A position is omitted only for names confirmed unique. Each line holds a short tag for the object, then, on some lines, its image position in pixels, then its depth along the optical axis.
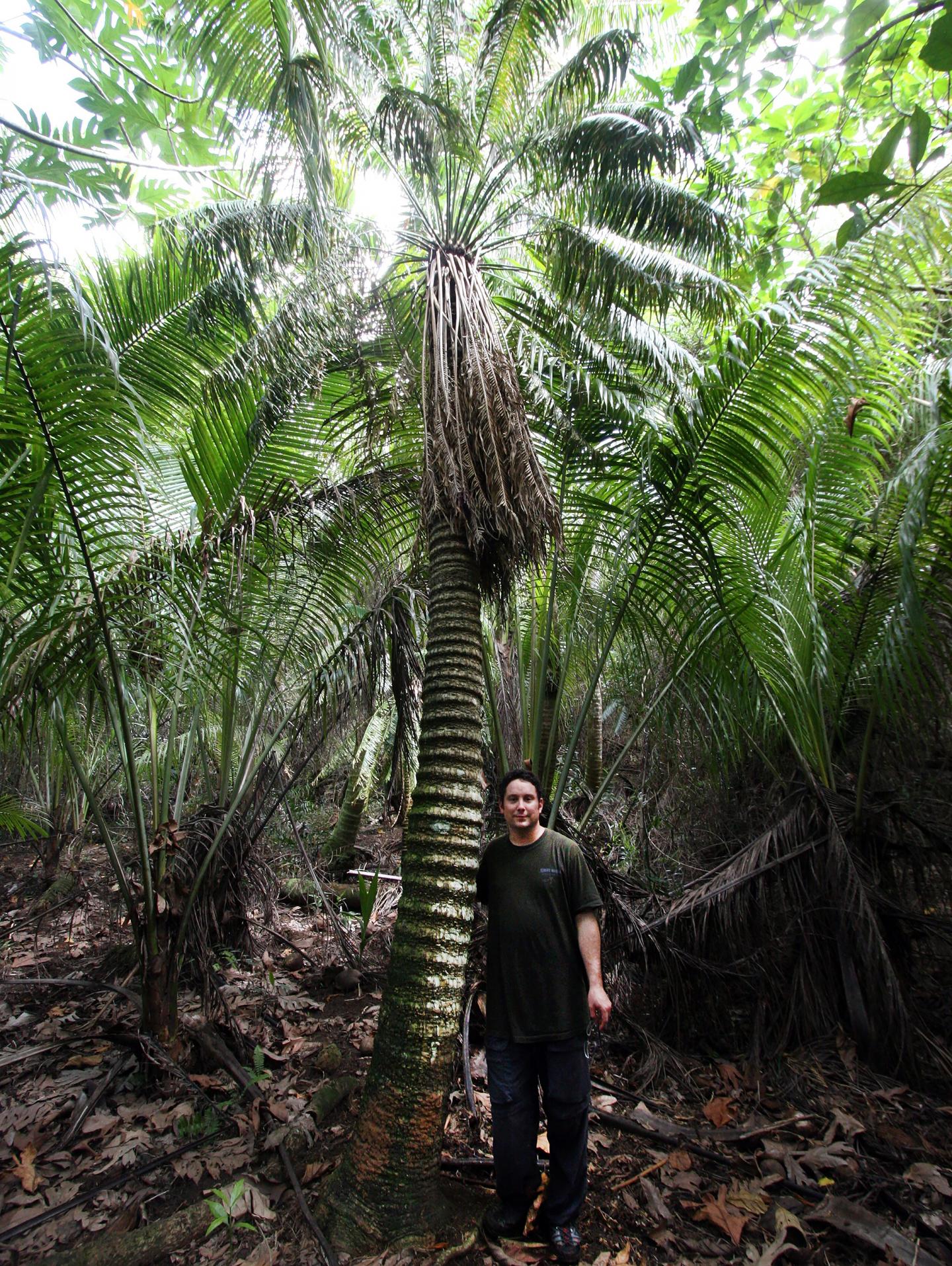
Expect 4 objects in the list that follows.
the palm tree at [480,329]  2.63
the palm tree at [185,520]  2.82
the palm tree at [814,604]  3.47
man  2.62
